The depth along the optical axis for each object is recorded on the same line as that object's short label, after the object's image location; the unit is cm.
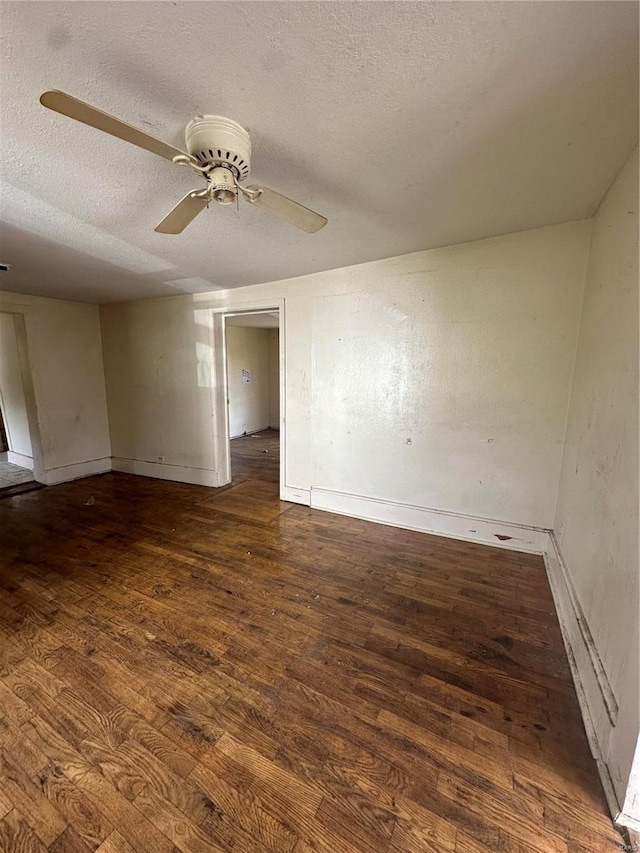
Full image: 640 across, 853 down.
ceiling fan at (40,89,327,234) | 96
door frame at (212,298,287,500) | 352
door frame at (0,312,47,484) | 391
